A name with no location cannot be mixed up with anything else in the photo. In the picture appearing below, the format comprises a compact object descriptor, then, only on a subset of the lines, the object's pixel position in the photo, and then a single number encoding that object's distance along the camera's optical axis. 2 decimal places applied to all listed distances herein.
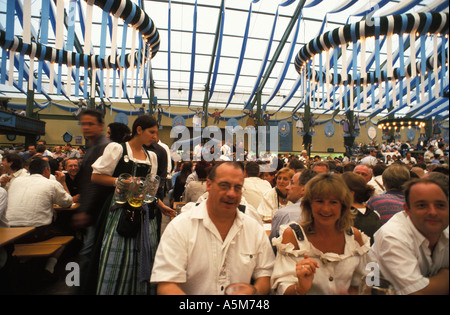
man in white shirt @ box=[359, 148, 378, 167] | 5.75
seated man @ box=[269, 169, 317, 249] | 1.87
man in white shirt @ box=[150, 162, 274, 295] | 1.19
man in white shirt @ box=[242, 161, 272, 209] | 3.22
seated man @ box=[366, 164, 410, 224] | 2.08
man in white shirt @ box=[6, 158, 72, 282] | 2.63
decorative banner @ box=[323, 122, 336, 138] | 13.92
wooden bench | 2.45
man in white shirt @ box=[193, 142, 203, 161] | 7.39
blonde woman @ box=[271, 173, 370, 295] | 1.22
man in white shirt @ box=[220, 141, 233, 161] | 7.51
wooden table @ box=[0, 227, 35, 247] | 1.95
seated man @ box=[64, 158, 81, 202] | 3.88
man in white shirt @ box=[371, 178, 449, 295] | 0.73
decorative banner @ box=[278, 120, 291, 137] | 14.08
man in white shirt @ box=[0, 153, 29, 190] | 3.21
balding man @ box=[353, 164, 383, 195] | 3.28
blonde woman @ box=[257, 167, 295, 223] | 2.69
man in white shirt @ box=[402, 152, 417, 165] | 6.48
